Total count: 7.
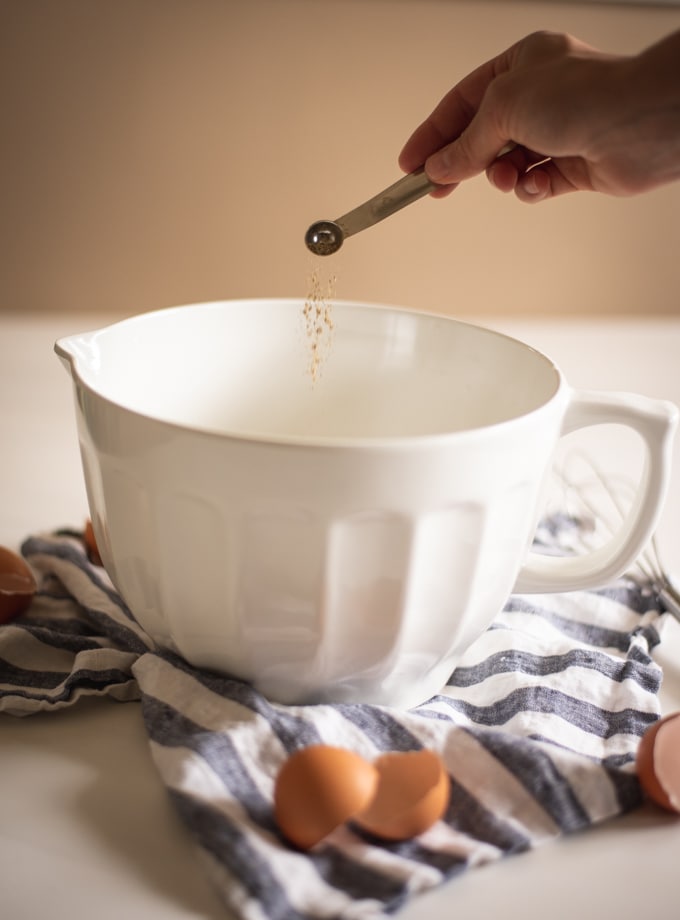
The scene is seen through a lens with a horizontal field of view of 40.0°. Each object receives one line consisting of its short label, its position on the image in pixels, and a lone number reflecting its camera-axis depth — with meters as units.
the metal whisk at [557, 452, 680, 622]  0.69
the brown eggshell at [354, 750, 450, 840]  0.44
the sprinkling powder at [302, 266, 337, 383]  0.69
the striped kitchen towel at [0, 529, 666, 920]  0.42
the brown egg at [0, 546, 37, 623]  0.63
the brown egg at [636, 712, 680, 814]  0.48
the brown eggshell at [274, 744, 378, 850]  0.43
